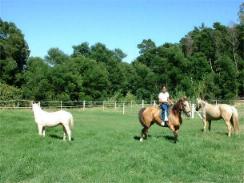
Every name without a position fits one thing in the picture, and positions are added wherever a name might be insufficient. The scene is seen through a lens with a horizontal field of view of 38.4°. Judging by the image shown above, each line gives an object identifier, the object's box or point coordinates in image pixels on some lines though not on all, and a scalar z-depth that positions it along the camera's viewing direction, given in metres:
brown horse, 12.78
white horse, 13.16
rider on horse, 12.99
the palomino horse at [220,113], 15.29
